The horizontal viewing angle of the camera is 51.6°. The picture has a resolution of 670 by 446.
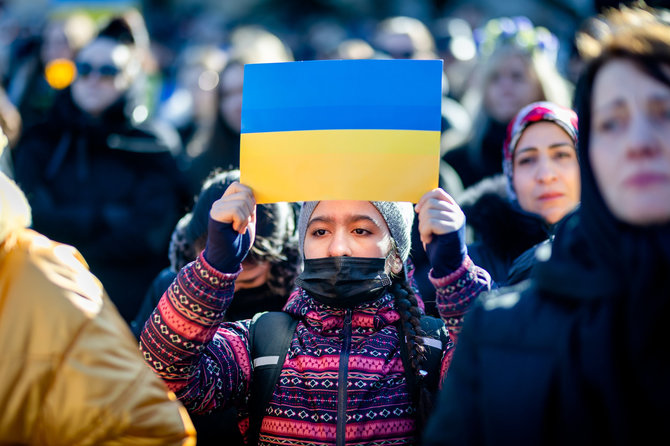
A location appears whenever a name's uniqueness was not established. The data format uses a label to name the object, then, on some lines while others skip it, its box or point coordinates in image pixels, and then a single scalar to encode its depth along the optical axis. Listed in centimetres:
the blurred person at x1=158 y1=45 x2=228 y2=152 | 682
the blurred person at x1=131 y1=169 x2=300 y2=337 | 310
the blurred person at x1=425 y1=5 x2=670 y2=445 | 156
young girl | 228
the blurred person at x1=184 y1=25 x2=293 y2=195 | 487
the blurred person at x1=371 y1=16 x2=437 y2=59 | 602
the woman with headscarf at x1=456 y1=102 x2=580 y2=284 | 313
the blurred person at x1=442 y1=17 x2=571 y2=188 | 455
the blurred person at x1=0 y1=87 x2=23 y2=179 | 216
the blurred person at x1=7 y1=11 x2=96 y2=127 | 644
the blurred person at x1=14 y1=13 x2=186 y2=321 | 426
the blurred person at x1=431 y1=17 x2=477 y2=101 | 665
